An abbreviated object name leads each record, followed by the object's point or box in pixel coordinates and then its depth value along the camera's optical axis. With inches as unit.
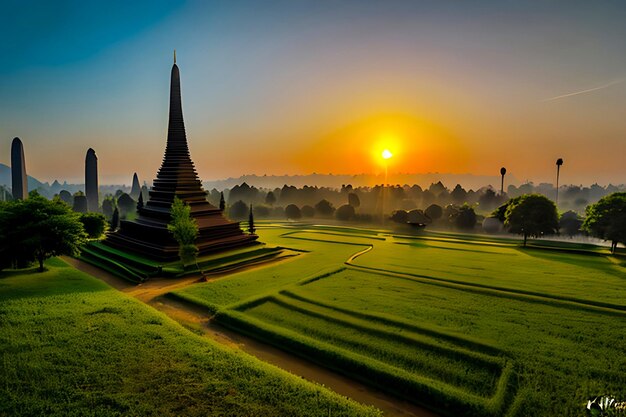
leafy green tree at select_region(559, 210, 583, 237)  2416.3
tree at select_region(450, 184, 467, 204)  5526.6
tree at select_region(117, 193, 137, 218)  4215.1
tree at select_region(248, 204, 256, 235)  1676.9
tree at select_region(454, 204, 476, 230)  2581.2
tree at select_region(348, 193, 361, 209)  4146.4
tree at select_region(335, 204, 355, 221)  3253.0
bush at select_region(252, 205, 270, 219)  3911.9
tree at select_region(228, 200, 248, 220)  3668.8
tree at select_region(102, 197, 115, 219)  4065.7
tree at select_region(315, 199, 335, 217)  3597.4
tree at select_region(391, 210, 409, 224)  2425.9
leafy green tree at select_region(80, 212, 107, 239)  1581.0
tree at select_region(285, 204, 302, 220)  3538.4
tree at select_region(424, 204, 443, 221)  3162.6
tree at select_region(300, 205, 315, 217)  3678.6
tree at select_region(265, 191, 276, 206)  4908.2
